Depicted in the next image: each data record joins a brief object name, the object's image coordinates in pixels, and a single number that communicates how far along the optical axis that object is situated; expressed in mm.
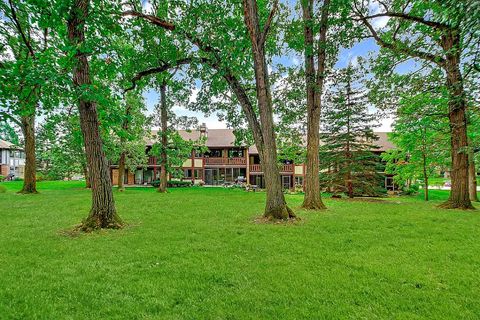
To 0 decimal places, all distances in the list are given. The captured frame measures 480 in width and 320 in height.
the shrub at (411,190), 28625
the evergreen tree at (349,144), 19453
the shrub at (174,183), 31438
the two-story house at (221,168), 36906
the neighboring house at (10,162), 48969
